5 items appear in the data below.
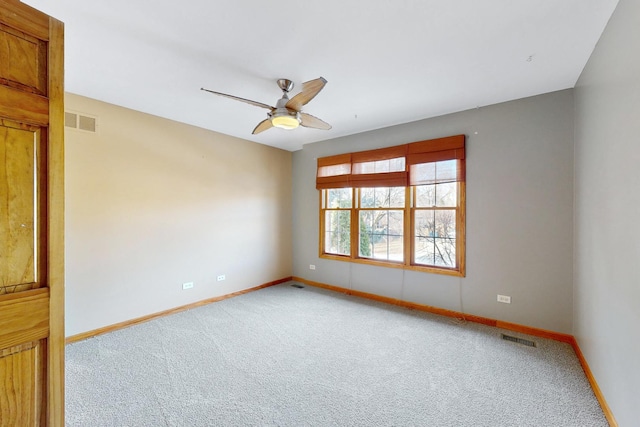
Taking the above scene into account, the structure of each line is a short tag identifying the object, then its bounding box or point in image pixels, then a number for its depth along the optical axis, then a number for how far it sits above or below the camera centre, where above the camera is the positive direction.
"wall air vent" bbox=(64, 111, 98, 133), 2.95 +1.00
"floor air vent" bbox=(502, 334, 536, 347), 2.86 -1.38
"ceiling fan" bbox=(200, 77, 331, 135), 2.42 +1.01
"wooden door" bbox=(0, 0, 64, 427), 0.92 -0.02
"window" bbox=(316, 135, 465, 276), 3.66 +0.10
